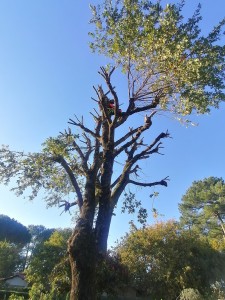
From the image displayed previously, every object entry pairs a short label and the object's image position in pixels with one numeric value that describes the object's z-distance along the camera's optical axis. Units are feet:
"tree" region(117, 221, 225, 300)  66.85
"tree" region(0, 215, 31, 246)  194.59
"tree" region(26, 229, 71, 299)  84.99
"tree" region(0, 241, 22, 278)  149.59
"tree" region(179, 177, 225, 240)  142.10
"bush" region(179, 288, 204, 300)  50.24
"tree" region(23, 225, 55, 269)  241.72
